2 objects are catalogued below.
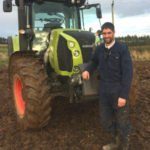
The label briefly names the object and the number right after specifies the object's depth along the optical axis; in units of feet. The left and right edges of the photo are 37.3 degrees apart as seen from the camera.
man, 9.34
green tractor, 11.56
